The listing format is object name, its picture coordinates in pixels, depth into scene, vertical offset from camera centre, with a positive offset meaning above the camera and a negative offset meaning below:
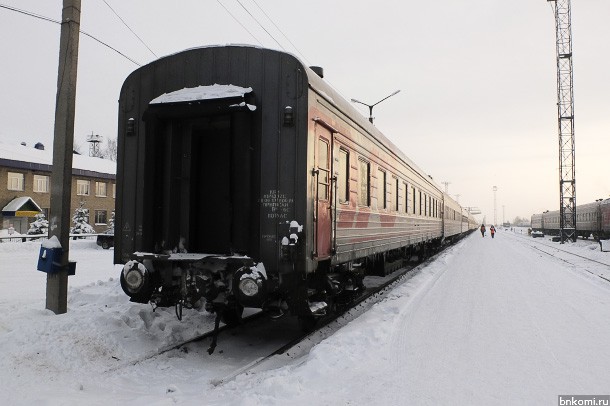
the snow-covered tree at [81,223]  32.56 -0.18
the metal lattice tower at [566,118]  37.72 +8.96
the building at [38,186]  33.41 +2.76
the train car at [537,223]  77.14 +0.56
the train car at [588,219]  41.31 +0.70
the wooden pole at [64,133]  6.99 +1.34
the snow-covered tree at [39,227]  29.38 -0.45
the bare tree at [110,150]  87.88 +13.62
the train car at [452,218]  24.12 +0.47
